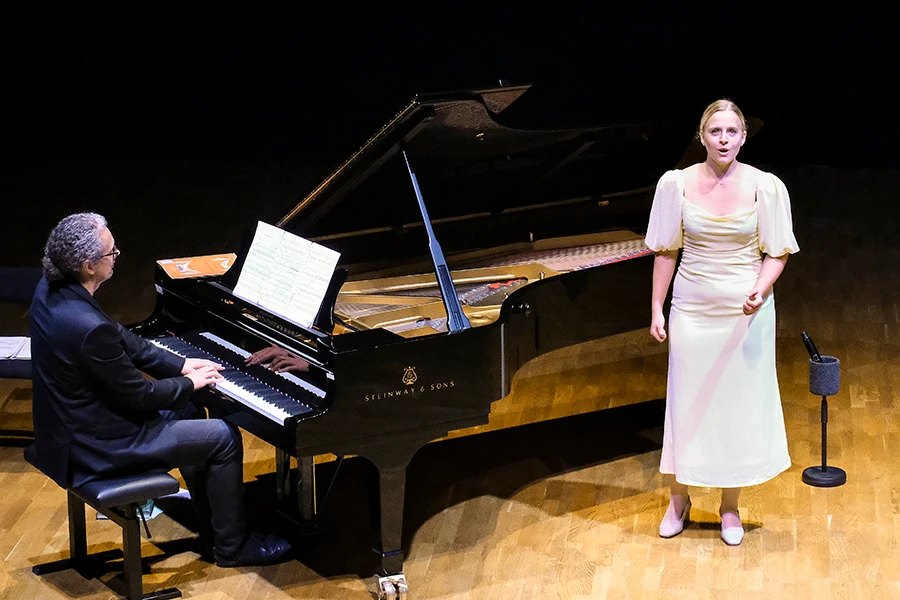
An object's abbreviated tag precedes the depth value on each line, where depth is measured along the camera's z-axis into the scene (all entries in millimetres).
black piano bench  8023
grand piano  8227
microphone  10060
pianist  8000
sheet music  8461
